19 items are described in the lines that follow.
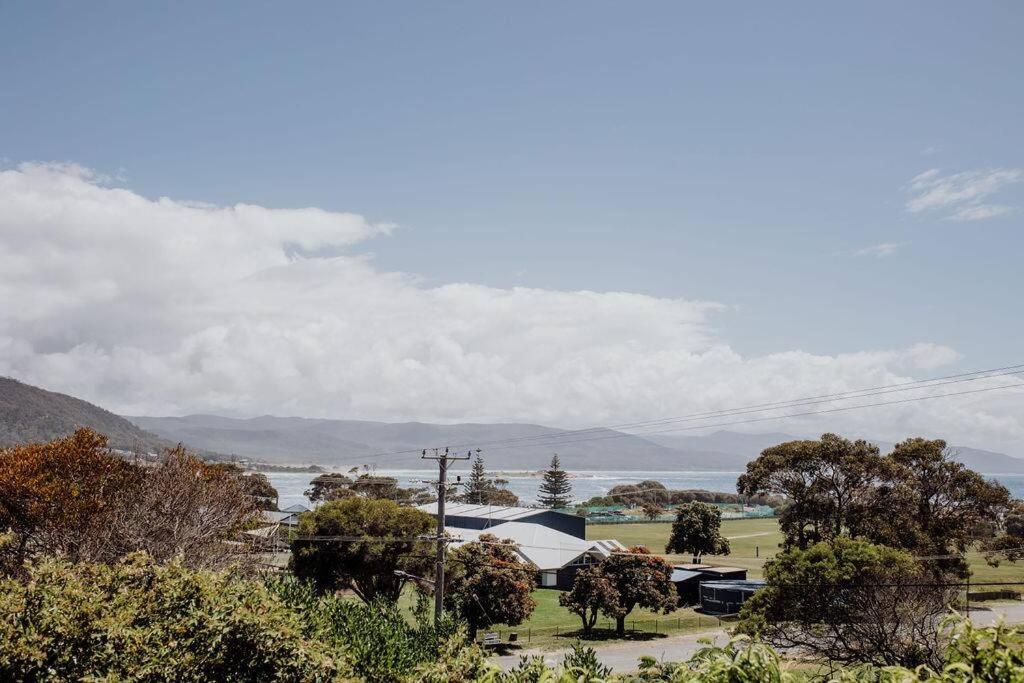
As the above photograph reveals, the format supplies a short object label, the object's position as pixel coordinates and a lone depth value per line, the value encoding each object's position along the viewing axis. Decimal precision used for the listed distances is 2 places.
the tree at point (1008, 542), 44.33
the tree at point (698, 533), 61.09
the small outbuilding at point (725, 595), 42.53
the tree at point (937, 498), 40.31
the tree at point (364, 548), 37.06
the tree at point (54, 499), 22.53
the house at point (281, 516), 62.53
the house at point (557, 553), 52.34
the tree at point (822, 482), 41.53
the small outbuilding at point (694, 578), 47.31
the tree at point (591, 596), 36.38
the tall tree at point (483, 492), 104.06
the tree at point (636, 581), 37.22
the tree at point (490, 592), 34.00
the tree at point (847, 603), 22.48
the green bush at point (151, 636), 7.63
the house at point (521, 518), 65.75
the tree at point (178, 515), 23.84
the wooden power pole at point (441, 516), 25.95
